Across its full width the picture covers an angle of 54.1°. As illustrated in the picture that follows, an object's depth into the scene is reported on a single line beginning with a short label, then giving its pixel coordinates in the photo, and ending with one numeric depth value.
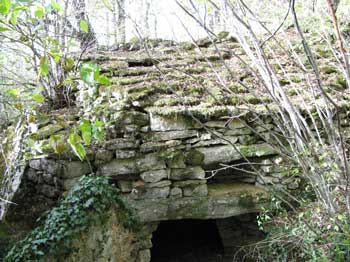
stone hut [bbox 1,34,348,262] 3.40
